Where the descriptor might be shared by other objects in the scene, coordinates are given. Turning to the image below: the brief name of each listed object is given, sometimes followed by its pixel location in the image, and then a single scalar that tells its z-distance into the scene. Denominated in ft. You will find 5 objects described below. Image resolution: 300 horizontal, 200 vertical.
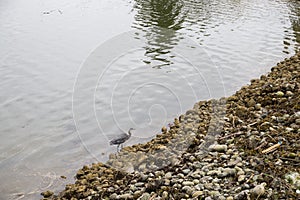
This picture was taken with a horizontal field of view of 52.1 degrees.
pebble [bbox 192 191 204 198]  18.36
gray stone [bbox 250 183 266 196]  16.93
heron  29.81
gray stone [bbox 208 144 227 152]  23.10
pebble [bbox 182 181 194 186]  19.75
